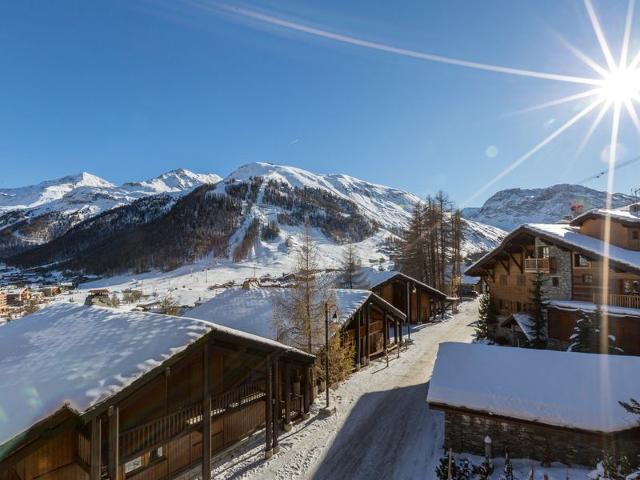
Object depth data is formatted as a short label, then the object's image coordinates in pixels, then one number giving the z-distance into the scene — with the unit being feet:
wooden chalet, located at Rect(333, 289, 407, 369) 80.59
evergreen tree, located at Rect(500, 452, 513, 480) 37.45
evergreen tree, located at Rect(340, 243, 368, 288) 148.25
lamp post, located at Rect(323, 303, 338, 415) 59.21
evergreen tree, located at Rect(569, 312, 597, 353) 61.57
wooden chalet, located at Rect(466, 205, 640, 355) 66.90
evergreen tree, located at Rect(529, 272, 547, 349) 75.46
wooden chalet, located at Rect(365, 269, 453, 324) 128.77
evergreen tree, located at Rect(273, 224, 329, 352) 66.08
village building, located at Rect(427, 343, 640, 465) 38.04
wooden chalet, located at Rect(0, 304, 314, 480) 27.30
